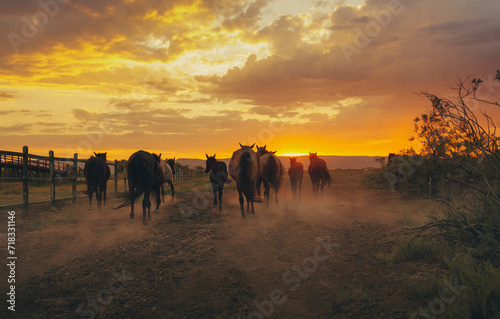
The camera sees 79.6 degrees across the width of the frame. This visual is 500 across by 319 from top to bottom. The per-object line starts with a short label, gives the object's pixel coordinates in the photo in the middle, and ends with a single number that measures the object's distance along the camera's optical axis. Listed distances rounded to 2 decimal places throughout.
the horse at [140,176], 10.16
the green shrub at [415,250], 5.62
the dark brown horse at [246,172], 10.70
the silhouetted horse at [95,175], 12.90
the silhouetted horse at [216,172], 14.52
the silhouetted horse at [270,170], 13.48
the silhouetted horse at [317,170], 17.59
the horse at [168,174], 16.89
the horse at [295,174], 17.50
